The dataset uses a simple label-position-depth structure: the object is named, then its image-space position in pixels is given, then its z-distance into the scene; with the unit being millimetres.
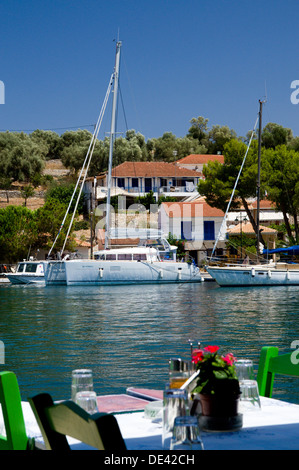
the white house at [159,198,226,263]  61844
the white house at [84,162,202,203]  75562
